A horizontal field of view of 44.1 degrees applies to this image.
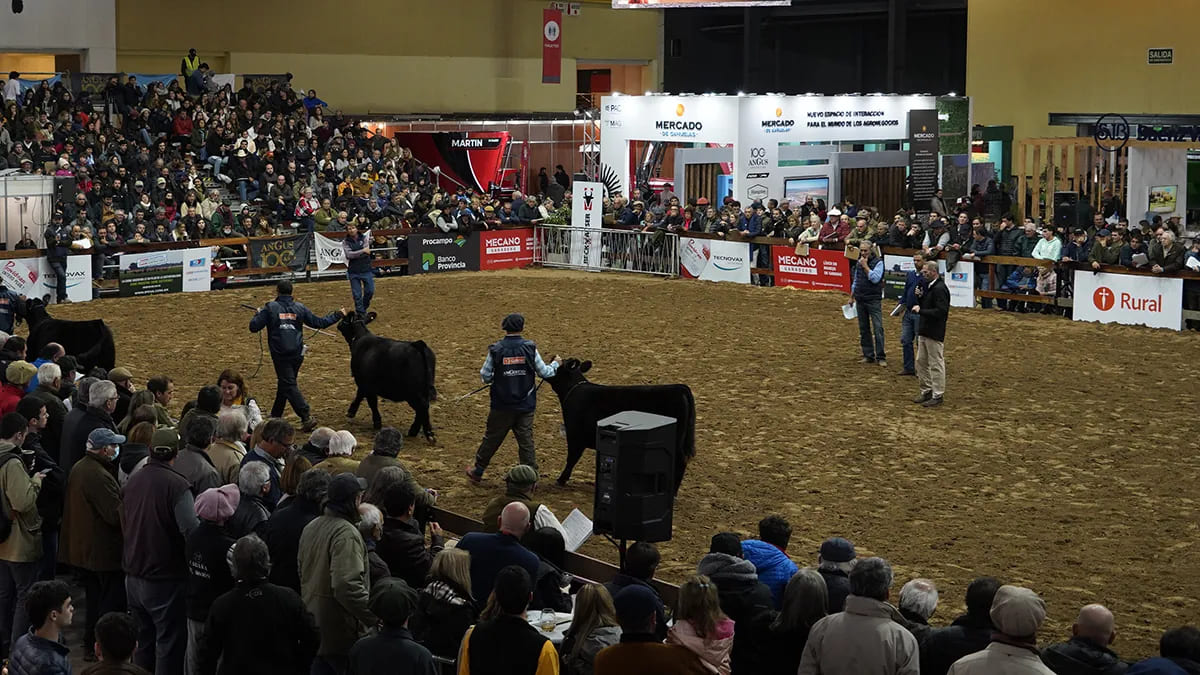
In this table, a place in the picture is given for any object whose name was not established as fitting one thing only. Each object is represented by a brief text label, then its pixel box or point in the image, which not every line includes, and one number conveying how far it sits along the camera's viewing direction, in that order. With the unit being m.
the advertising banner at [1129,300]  22.52
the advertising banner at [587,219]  29.69
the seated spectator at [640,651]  6.19
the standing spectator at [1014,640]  6.05
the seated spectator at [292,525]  7.79
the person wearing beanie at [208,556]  7.64
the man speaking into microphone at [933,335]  17.17
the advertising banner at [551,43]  43.03
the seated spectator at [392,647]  6.27
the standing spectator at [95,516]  8.79
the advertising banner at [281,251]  27.47
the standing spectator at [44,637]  6.34
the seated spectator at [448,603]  6.93
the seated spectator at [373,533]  7.67
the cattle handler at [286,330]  14.88
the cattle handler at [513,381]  13.25
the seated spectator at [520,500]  8.64
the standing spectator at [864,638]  6.49
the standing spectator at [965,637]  6.77
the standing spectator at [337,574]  7.37
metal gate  29.06
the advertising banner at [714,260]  27.84
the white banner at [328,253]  28.17
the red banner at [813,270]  26.47
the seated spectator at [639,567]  7.10
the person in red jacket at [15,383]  11.16
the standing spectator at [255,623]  6.85
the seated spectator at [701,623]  6.51
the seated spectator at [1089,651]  6.53
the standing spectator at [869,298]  19.17
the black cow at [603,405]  12.72
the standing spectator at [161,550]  8.35
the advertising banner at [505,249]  29.97
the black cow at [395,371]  14.66
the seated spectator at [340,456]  9.50
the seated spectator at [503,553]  7.54
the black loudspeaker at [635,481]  9.15
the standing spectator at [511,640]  6.22
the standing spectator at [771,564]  7.97
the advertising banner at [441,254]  29.06
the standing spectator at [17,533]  8.87
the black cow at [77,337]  15.80
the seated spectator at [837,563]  7.64
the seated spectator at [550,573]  7.75
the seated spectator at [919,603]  7.27
